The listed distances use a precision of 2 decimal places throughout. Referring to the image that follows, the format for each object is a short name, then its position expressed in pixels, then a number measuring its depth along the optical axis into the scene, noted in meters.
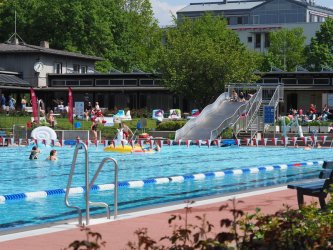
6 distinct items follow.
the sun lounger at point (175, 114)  55.06
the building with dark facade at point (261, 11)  143.00
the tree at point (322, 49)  91.25
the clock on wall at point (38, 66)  65.44
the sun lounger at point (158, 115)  50.92
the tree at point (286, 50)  95.44
